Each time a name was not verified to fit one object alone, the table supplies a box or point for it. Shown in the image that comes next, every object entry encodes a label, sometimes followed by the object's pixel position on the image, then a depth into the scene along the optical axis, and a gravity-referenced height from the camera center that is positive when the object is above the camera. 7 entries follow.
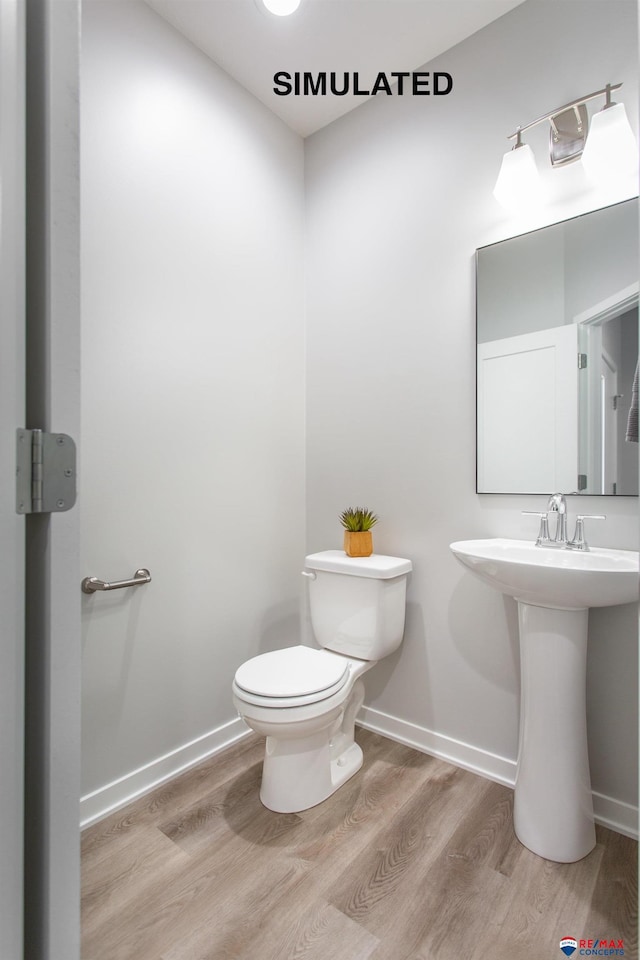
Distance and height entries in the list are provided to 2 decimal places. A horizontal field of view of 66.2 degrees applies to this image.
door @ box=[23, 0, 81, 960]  0.68 -0.07
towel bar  1.56 -0.34
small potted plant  2.06 -0.23
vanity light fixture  1.48 +1.05
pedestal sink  1.43 -0.70
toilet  1.54 -0.67
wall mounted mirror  1.56 +0.42
